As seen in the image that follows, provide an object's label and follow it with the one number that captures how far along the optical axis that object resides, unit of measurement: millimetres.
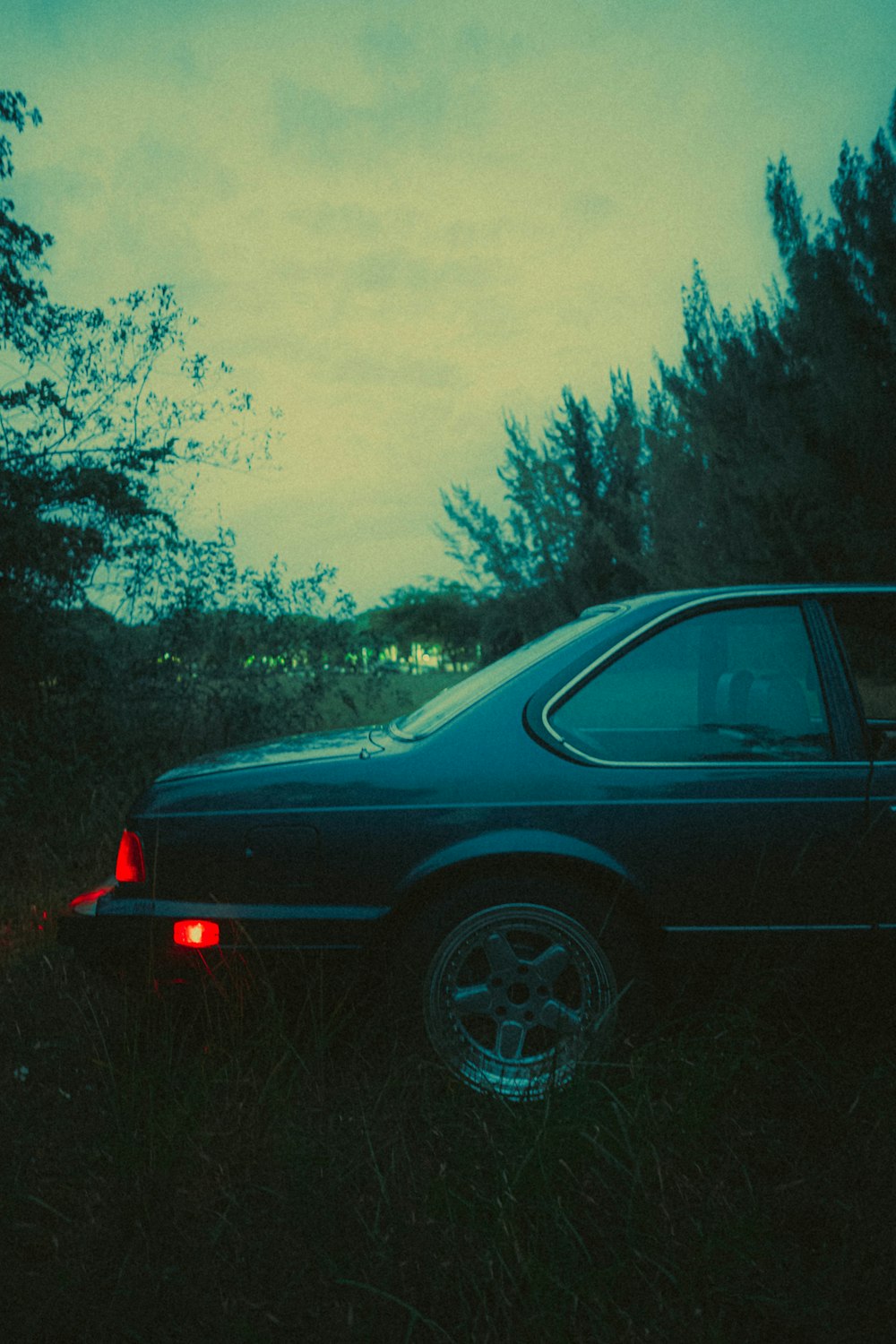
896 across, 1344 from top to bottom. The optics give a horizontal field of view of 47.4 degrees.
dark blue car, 2910
